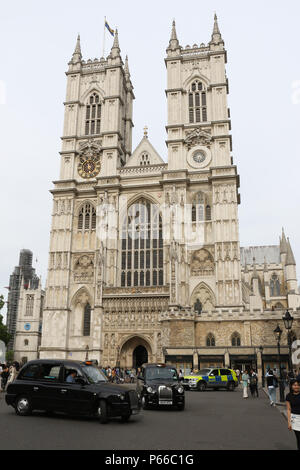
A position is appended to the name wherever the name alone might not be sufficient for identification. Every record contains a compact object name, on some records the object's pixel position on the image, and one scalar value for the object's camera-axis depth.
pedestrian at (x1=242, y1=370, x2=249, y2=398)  19.10
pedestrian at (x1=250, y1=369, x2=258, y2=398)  19.67
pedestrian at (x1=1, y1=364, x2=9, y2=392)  21.03
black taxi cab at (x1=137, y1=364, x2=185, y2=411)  13.87
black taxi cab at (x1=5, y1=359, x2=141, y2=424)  10.89
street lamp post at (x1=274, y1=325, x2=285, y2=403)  16.77
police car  23.94
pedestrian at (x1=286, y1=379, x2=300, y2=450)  6.92
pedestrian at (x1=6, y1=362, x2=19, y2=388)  23.05
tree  52.30
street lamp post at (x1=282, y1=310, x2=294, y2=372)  18.23
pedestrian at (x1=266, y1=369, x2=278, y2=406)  15.38
